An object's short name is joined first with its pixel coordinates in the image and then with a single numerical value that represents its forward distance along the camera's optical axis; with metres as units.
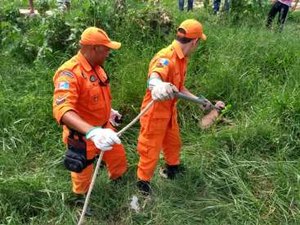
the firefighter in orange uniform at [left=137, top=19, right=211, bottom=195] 1.97
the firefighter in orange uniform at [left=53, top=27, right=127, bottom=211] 1.66
